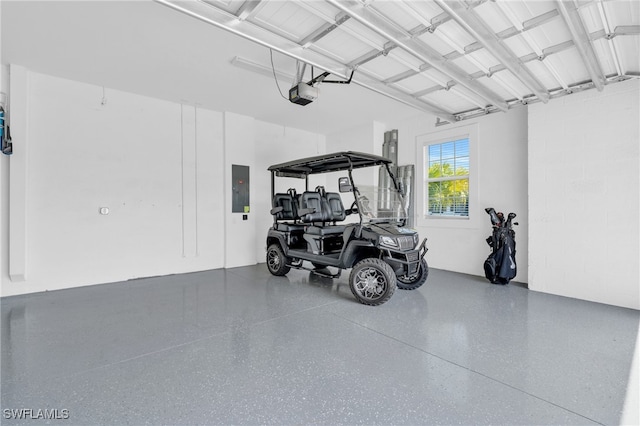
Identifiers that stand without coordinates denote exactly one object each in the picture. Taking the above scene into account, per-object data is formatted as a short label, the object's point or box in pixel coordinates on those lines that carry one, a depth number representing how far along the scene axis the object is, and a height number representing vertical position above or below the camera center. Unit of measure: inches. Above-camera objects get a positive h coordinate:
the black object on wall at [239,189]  238.1 +18.5
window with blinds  212.8 +24.8
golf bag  175.6 -24.4
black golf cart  144.1 -13.0
